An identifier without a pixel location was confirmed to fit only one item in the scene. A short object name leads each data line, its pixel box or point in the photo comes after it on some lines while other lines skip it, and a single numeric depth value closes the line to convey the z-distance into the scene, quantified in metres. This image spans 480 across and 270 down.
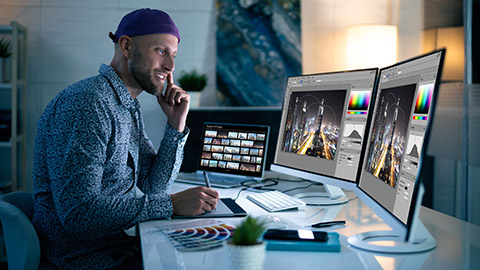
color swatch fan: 1.20
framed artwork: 3.37
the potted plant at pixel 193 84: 3.25
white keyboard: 1.65
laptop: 2.29
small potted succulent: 0.90
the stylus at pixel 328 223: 1.42
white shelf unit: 3.08
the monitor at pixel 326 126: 1.64
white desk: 1.07
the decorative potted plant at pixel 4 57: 3.14
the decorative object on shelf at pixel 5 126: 3.14
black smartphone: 1.21
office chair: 1.43
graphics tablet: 1.52
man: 1.32
